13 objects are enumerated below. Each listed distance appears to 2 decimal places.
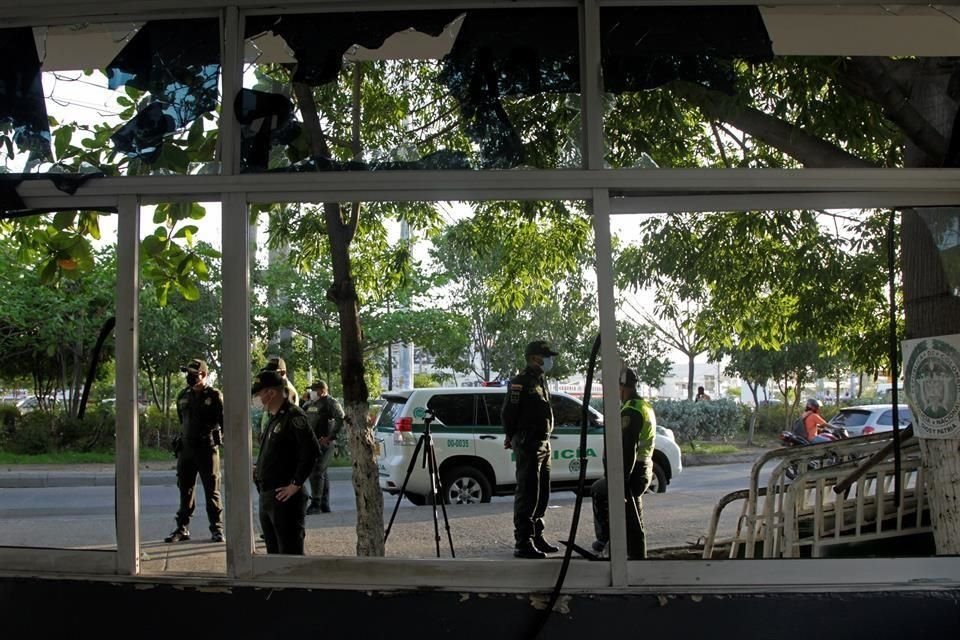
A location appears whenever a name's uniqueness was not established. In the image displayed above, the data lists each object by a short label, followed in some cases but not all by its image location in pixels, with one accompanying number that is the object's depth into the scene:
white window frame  3.09
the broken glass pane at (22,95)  3.44
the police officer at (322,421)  7.40
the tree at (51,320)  4.08
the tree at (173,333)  4.52
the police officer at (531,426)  5.04
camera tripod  5.52
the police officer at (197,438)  5.67
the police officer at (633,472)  3.33
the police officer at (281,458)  4.79
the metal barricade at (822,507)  4.89
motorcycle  13.30
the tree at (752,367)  9.52
